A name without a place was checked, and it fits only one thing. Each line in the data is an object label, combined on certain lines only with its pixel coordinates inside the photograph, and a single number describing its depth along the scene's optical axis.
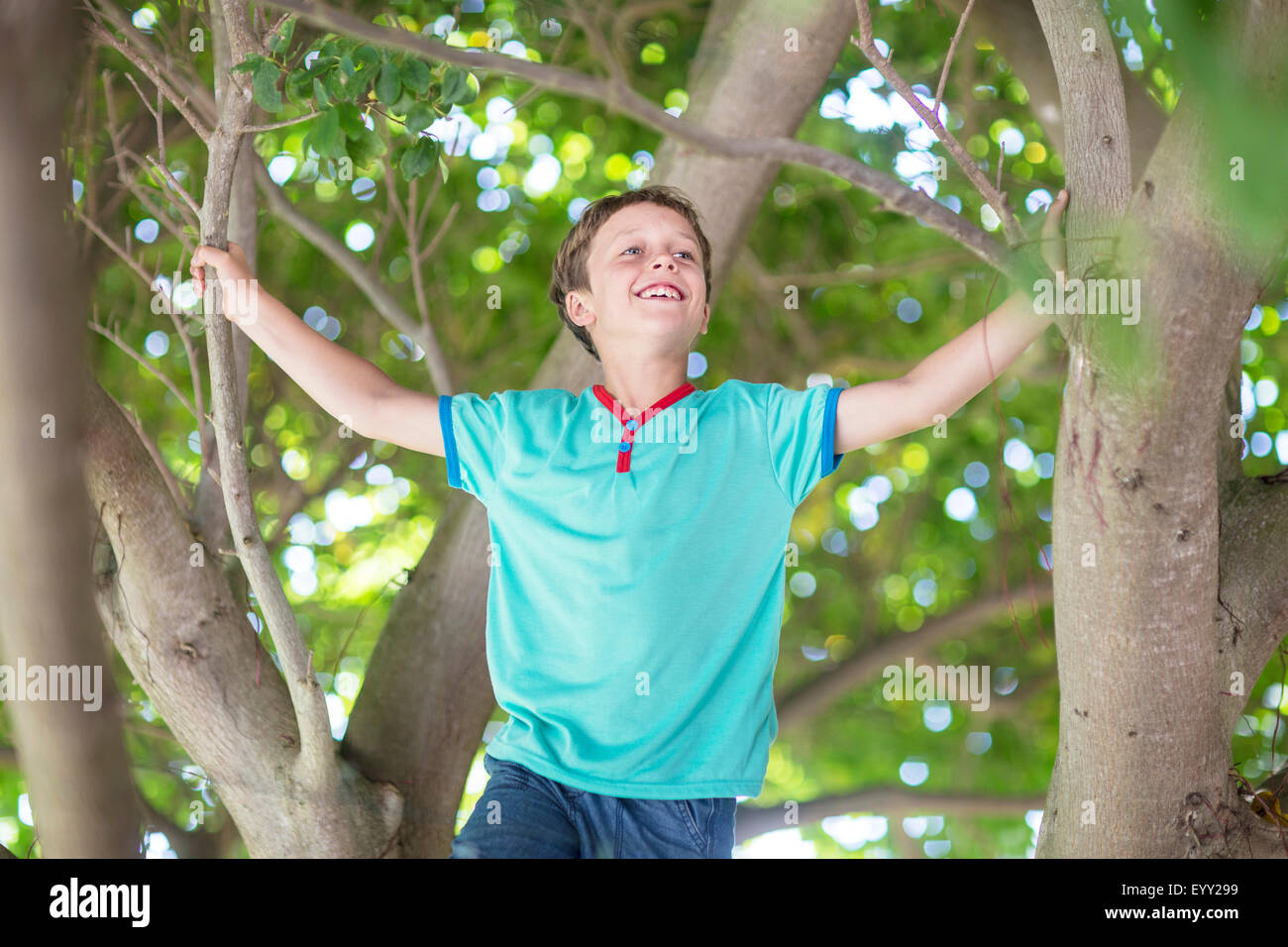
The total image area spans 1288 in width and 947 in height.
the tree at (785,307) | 1.84
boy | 2.12
